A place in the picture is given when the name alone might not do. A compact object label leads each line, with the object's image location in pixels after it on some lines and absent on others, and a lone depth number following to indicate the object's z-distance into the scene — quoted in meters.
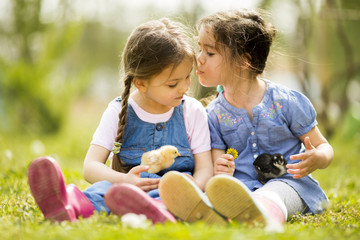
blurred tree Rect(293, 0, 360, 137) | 7.16
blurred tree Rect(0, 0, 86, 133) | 9.18
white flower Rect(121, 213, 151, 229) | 1.87
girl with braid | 2.62
